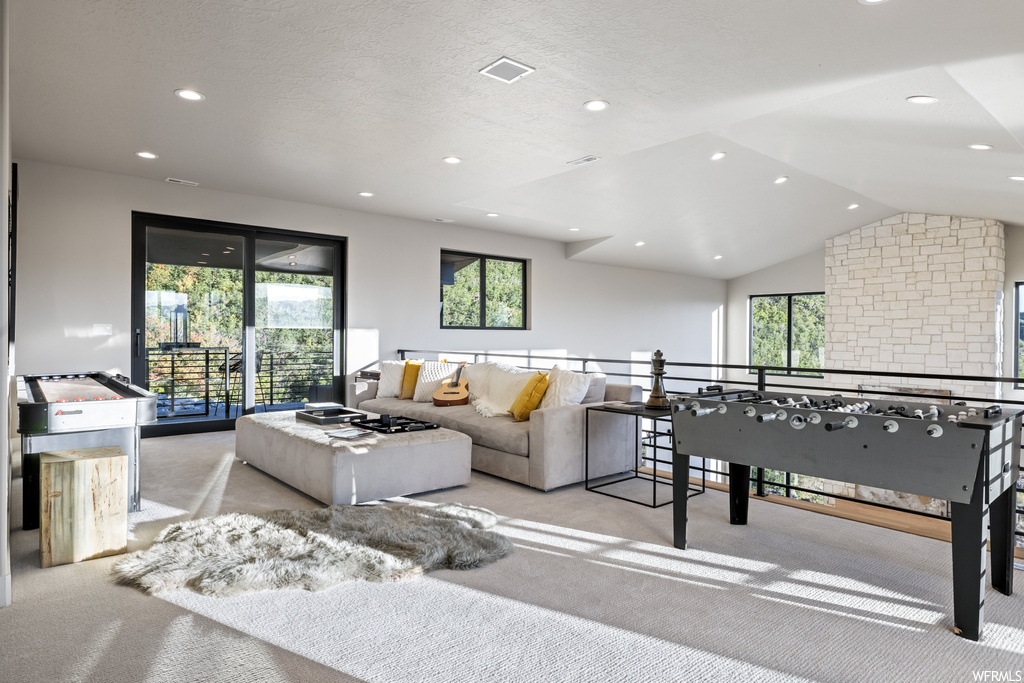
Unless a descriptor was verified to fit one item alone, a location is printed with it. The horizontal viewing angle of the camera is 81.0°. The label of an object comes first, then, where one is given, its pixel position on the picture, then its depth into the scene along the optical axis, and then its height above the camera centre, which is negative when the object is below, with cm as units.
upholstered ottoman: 346 -75
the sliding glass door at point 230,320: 568 +19
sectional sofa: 388 -67
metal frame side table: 375 -80
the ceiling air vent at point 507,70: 313 +144
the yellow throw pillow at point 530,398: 432 -43
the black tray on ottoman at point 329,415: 424 -56
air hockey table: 288 -41
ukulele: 511 -47
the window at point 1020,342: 727 -1
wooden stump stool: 261 -75
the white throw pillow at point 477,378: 503 -34
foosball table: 205 -44
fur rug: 244 -96
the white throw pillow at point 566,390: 417 -35
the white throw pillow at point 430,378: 553 -36
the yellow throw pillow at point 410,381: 579 -41
